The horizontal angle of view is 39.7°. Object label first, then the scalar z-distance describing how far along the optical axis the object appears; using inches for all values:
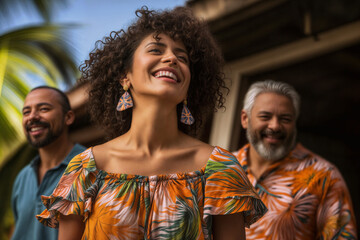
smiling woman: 71.9
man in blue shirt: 122.7
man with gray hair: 111.8
